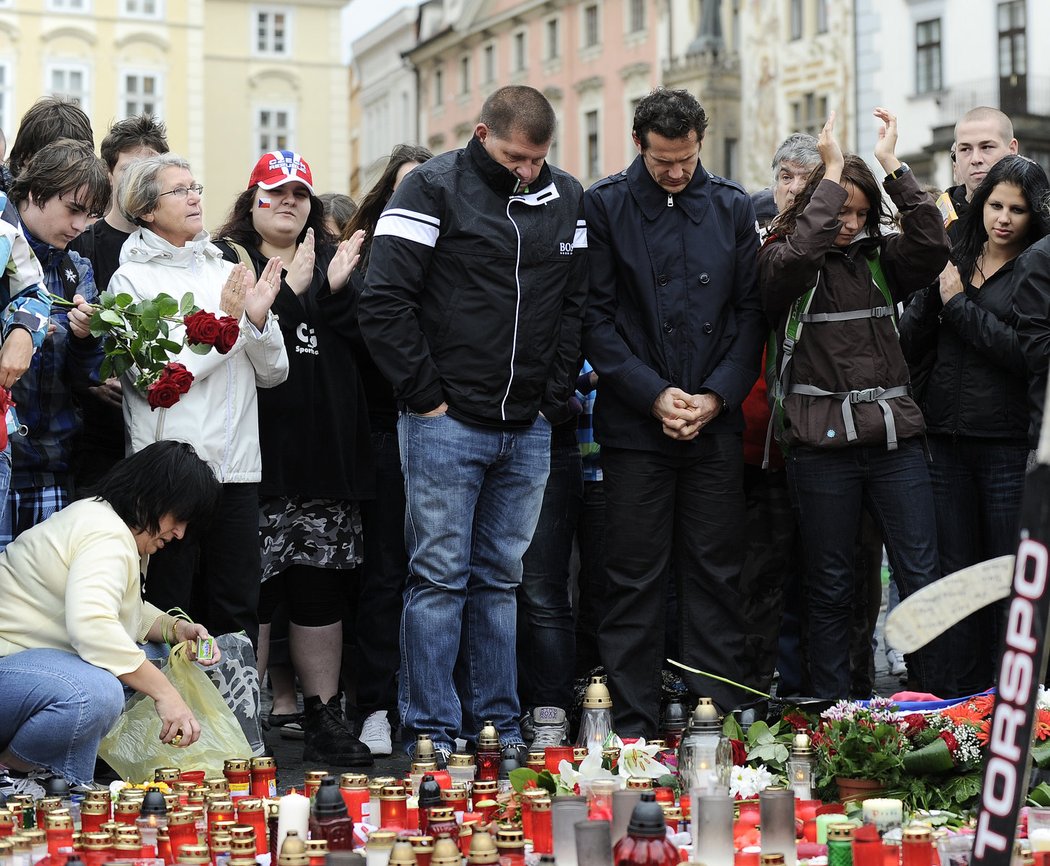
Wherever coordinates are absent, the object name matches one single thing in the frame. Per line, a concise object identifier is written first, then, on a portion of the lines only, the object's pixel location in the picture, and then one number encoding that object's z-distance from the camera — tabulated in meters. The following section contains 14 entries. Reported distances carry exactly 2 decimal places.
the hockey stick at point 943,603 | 3.30
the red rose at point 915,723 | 4.91
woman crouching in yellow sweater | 5.03
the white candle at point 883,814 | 4.14
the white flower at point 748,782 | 4.69
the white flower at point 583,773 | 4.69
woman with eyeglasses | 5.76
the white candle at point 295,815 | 4.17
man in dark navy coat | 6.00
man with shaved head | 7.24
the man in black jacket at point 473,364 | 5.82
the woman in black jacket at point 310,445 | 6.21
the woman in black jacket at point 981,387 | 6.30
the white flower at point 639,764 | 4.92
